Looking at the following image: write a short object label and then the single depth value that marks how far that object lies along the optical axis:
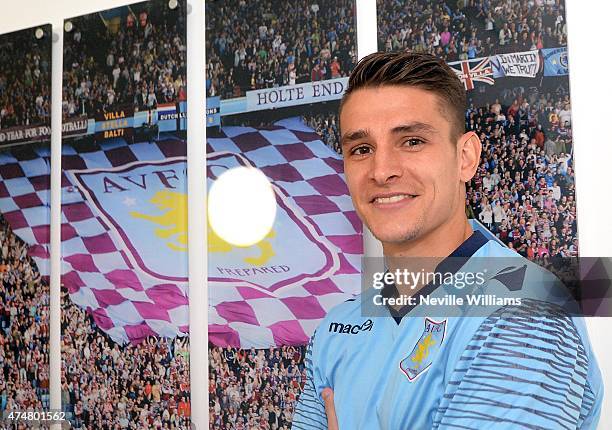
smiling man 1.26
